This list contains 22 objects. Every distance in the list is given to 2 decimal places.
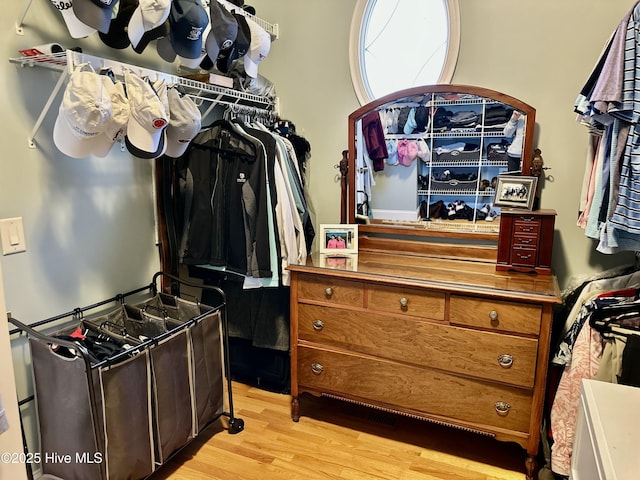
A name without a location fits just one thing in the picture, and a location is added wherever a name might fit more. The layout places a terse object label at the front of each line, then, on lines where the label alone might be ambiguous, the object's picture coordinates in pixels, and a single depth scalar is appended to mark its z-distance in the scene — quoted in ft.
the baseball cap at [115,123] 5.19
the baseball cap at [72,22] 5.13
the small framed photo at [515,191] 6.79
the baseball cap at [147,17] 5.18
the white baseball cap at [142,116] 5.36
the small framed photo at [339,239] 7.72
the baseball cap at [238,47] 6.92
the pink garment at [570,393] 5.50
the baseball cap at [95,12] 4.69
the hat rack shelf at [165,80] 5.30
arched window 7.51
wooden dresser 5.82
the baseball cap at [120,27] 5.74
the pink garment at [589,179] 5.85
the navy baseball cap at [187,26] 5.51
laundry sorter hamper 5.07
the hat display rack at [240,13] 5.52
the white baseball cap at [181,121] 5.99
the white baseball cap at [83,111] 4.83
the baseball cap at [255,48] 7.20
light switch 5.52
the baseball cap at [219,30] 6.30
